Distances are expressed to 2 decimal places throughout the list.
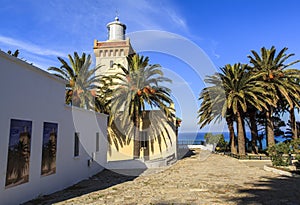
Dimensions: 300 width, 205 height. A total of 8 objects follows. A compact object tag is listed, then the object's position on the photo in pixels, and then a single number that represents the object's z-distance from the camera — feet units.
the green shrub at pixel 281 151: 44.91
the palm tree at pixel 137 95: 60.49
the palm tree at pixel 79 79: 64.23
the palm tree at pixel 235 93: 66.33
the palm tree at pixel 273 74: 70.18
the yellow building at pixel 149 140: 65.10
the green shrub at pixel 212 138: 100.99
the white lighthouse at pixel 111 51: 99.35
